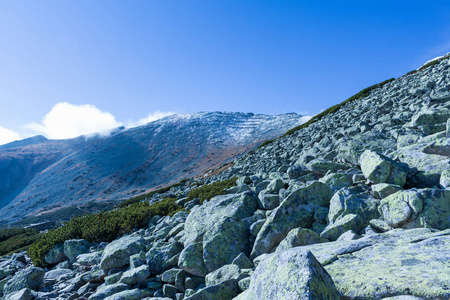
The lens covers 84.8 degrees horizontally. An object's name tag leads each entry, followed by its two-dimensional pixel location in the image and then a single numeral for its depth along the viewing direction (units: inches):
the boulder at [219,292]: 186.5
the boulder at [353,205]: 224.1
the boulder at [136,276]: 275.1
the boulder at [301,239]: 210.8
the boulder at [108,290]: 256.7
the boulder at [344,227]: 211.0
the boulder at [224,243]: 254.6
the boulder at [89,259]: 396.3
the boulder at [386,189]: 234.8
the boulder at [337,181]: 296.5
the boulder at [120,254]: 330.3
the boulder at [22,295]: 314.1
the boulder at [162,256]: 292.7
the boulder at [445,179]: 218.2
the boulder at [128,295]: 243.9
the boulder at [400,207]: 191.9
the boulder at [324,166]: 376.0
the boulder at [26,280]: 360.5
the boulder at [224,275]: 200.8
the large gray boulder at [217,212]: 317.8
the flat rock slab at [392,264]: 107.9
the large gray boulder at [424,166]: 249.9
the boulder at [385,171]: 255.1
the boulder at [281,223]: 248.1
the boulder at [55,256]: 472.1
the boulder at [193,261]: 254.1
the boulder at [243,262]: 225.1
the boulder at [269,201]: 332.5
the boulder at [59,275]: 380.0
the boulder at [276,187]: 369.7
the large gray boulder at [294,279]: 103.6
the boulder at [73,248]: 462.9
